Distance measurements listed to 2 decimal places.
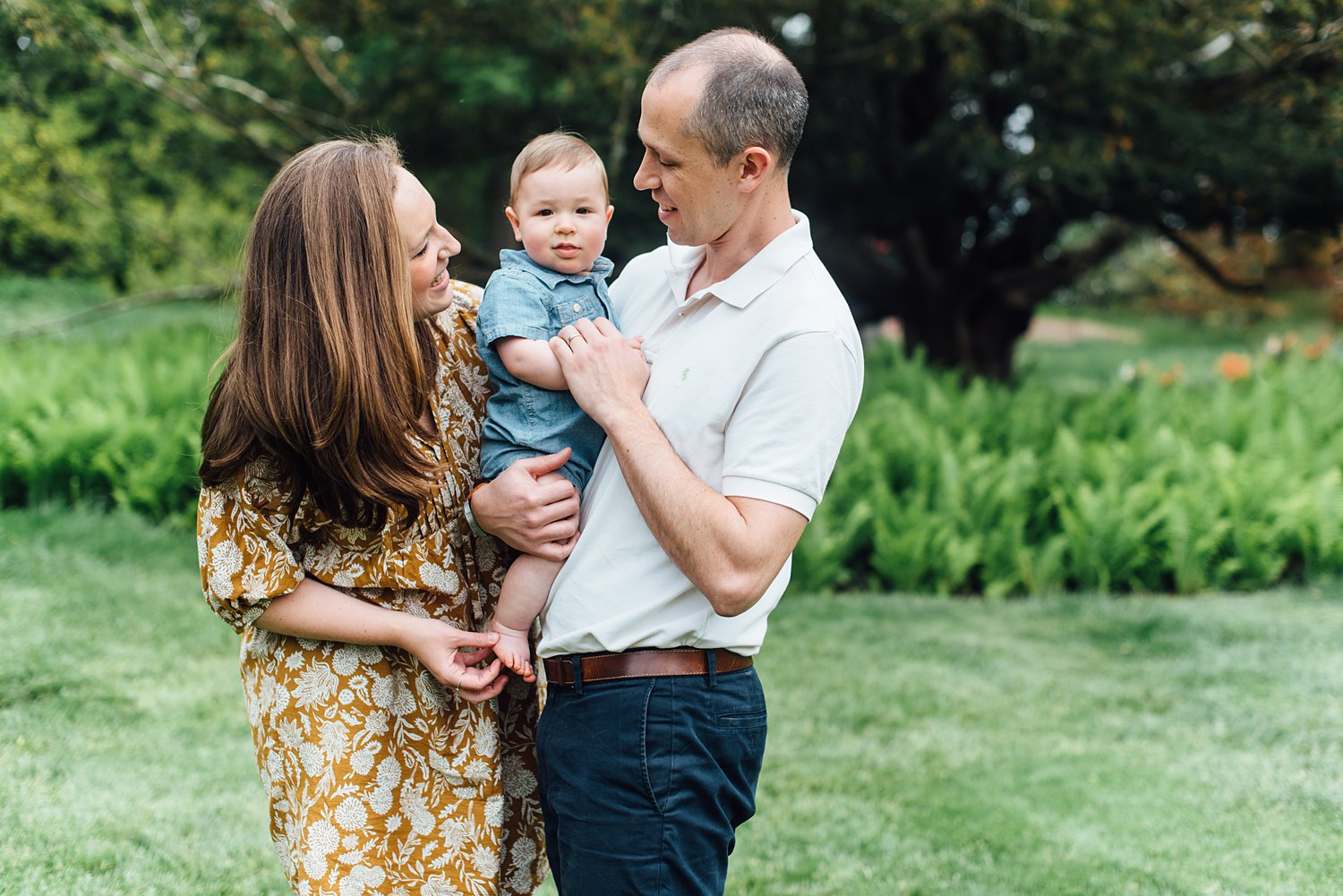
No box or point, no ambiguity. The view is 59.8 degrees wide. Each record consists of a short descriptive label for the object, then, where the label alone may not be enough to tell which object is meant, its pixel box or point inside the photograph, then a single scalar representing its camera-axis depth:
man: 1.86
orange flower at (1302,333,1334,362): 11.84
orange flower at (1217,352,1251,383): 11.02
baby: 2.07
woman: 1.89
